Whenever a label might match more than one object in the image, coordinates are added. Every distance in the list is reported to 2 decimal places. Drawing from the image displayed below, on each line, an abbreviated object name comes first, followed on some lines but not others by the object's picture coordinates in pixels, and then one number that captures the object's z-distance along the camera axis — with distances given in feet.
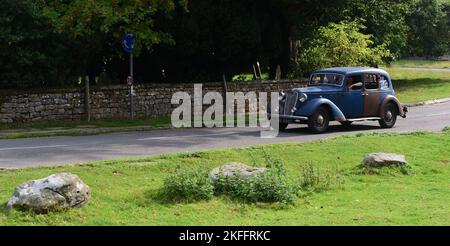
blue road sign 71.82
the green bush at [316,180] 36.98
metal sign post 71.87
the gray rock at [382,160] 42.68
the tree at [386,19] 106.42
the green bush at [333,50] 98.73
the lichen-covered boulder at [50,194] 28.91
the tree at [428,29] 147.74
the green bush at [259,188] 33.09
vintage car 63.67
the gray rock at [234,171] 34.58
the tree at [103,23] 69.97
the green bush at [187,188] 32.83
